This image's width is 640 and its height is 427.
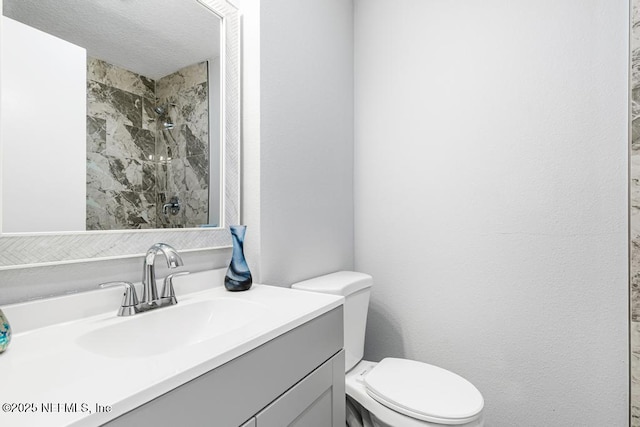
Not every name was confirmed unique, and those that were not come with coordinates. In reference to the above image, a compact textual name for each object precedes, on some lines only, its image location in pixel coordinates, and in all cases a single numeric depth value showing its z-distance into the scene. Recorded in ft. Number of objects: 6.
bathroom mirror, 2.40
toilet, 3.41
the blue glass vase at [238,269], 3.52
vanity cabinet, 1.70
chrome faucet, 2.72
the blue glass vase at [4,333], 1.93
